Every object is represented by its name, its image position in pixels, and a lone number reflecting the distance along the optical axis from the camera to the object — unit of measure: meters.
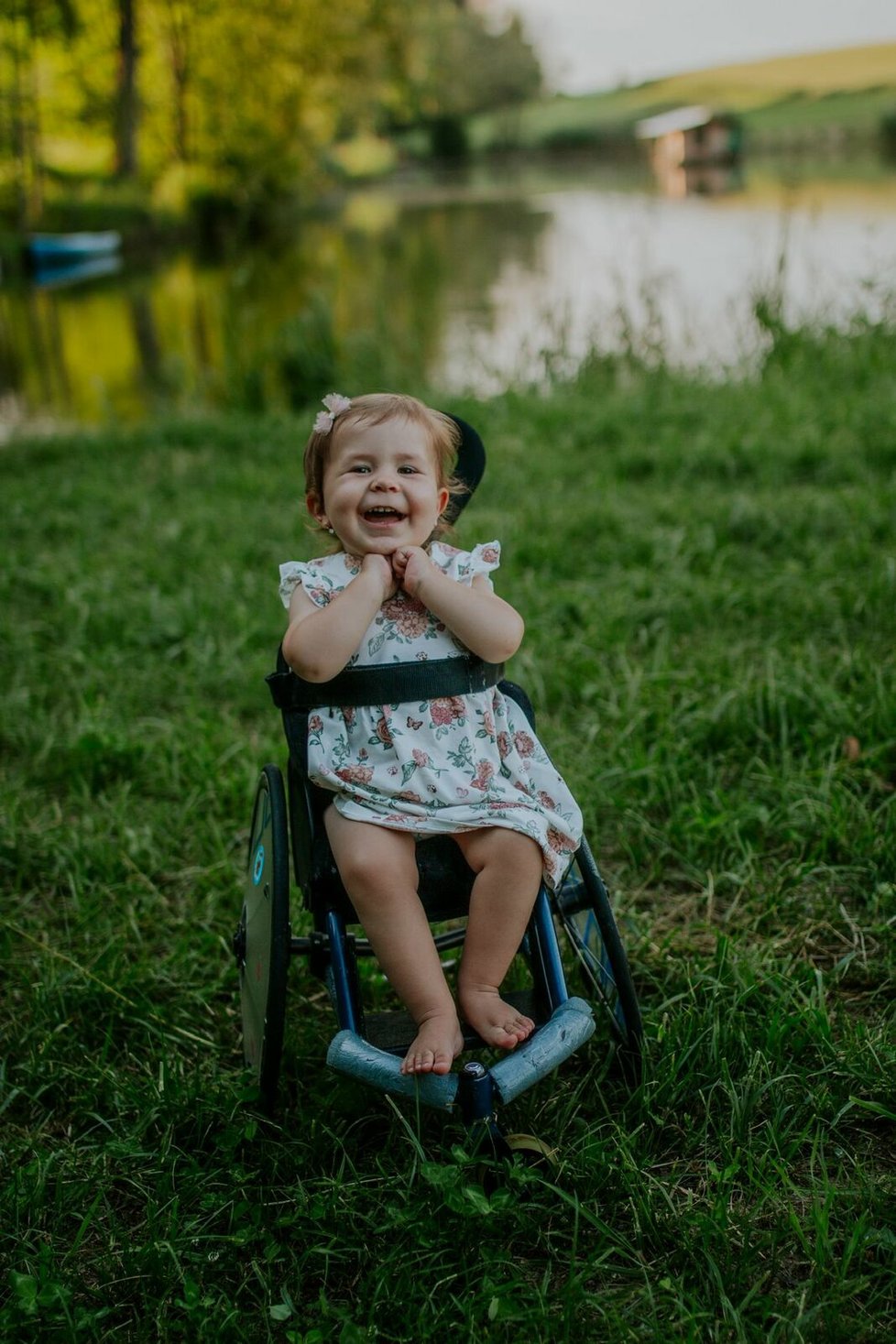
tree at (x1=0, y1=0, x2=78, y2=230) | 24.09
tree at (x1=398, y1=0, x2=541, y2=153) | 40.50
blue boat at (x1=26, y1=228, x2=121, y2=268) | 21.81
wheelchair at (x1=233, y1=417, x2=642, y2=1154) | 1.80
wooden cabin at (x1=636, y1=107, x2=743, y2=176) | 41.47
